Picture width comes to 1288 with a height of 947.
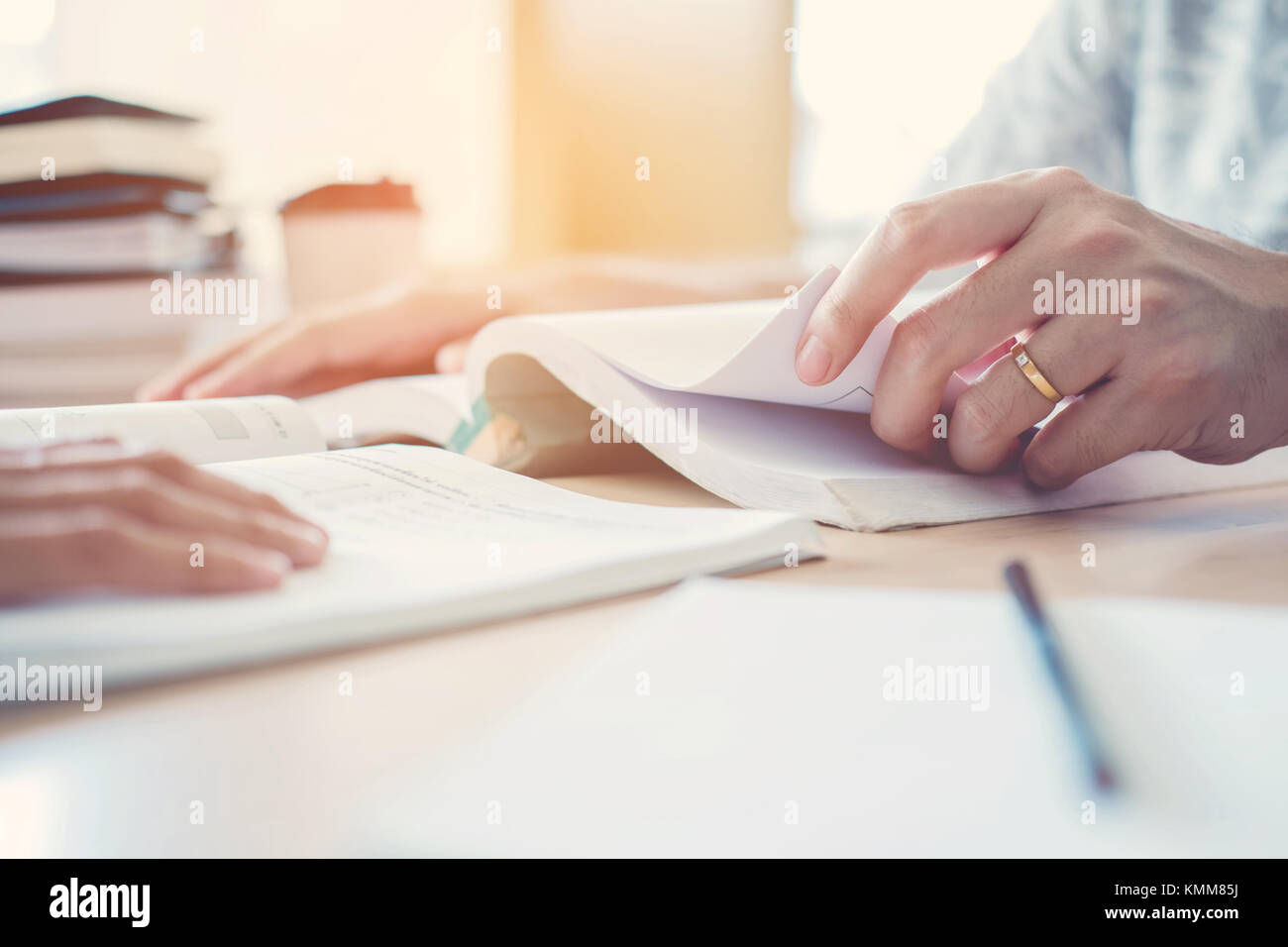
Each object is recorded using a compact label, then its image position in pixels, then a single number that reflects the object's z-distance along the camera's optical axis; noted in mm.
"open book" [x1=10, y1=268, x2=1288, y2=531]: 529
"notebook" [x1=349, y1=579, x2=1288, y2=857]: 199
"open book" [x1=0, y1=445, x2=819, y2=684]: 290
